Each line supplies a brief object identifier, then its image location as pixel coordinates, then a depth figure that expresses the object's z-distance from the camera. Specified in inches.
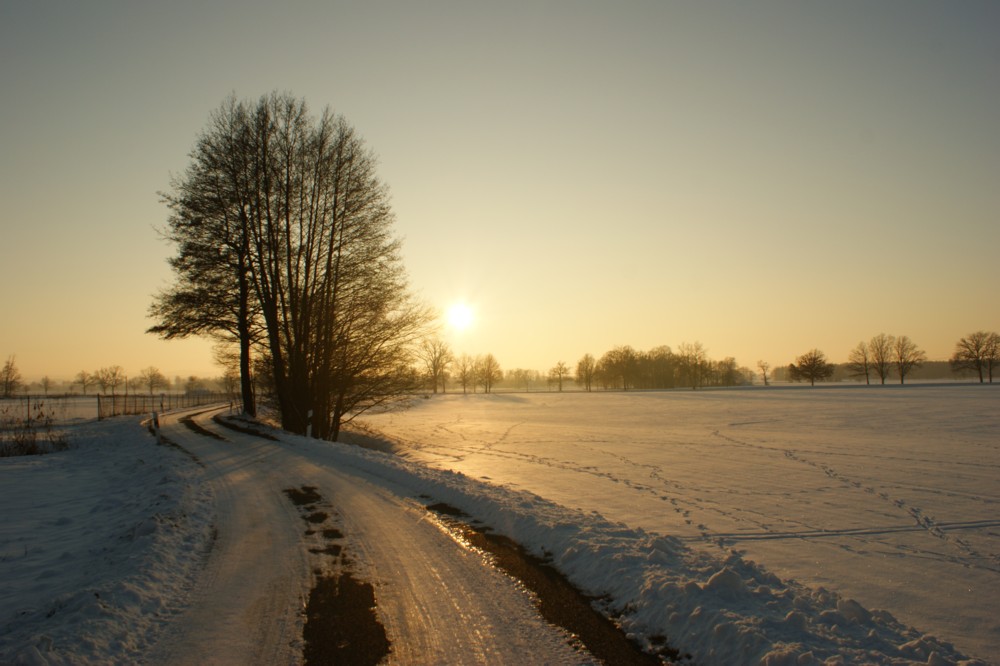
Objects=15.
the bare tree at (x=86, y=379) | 5743.6
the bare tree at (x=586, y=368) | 5516.7
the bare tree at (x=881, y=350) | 4186.8
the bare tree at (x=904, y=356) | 3880.4
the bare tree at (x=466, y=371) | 5226.4
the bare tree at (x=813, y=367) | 3841.0
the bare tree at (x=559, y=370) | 6013.8
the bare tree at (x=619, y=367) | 5270.7
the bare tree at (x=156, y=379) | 6382.4
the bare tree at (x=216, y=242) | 834.2
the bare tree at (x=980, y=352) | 3523.6
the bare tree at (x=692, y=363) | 5054.1
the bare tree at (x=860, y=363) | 3949.8
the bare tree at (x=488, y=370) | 5428.2
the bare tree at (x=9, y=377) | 3646.7
